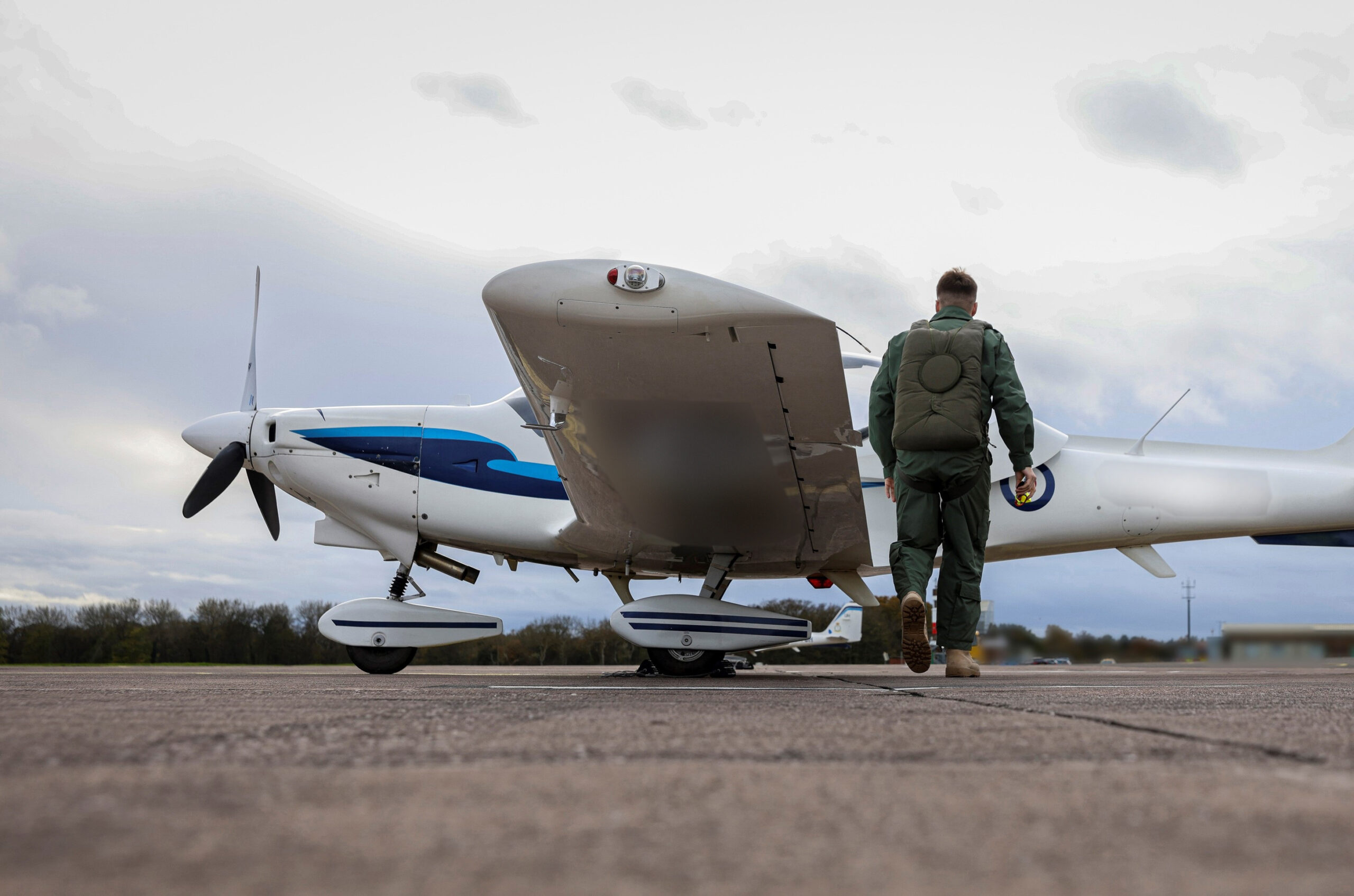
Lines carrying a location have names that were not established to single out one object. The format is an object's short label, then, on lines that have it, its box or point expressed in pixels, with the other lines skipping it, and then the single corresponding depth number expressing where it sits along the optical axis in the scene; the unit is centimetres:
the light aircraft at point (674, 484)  401
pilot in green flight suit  387
